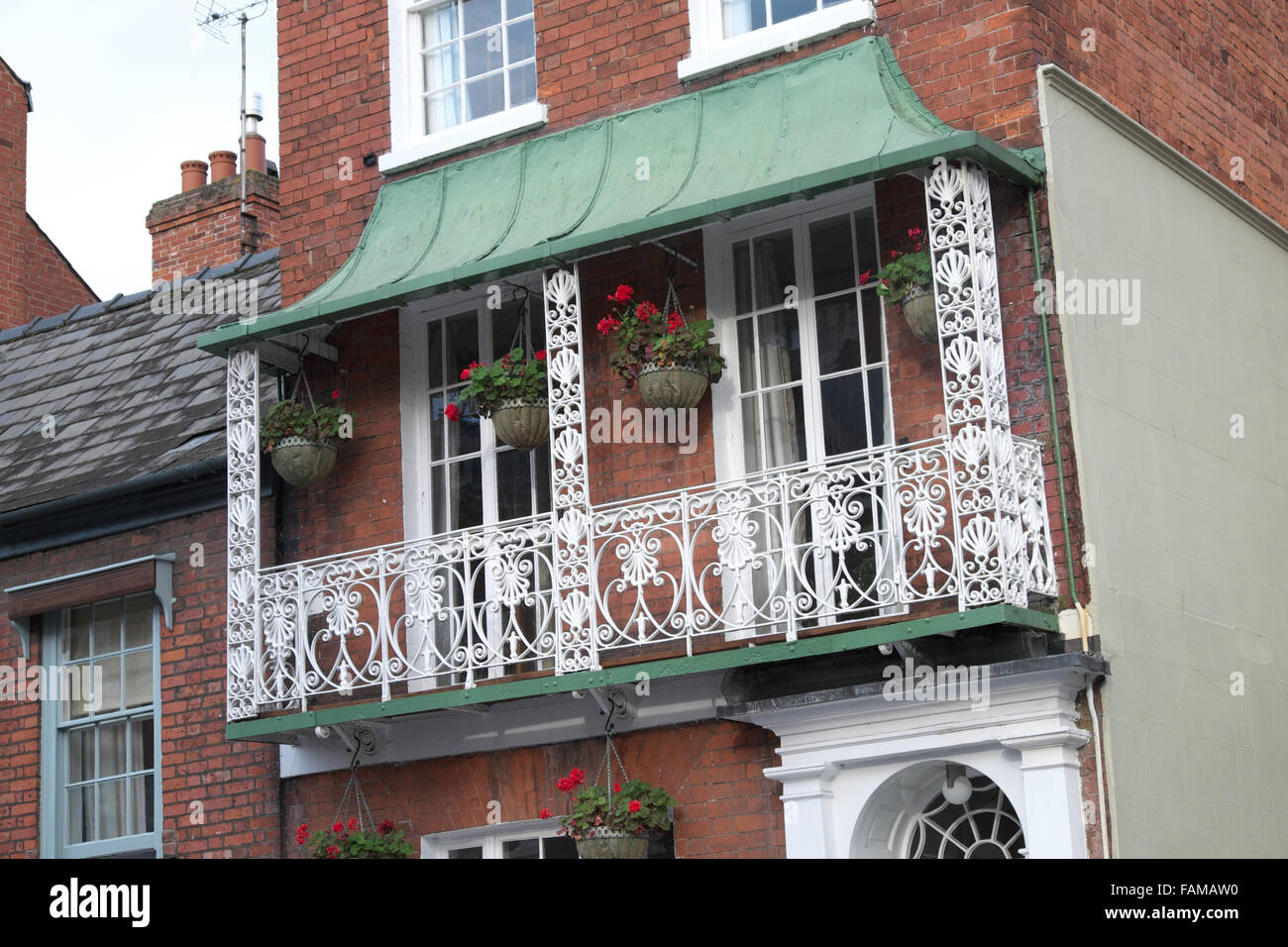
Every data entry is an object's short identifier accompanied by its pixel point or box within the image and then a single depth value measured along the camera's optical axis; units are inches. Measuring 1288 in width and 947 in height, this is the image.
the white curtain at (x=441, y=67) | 499.5
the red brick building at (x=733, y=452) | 378.0
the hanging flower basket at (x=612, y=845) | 399.5
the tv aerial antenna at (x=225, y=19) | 735.1
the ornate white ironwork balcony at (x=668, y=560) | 373.4
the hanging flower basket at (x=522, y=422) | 437.4
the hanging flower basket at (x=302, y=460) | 468.1
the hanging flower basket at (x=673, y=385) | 413.7
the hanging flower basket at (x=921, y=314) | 388.8
